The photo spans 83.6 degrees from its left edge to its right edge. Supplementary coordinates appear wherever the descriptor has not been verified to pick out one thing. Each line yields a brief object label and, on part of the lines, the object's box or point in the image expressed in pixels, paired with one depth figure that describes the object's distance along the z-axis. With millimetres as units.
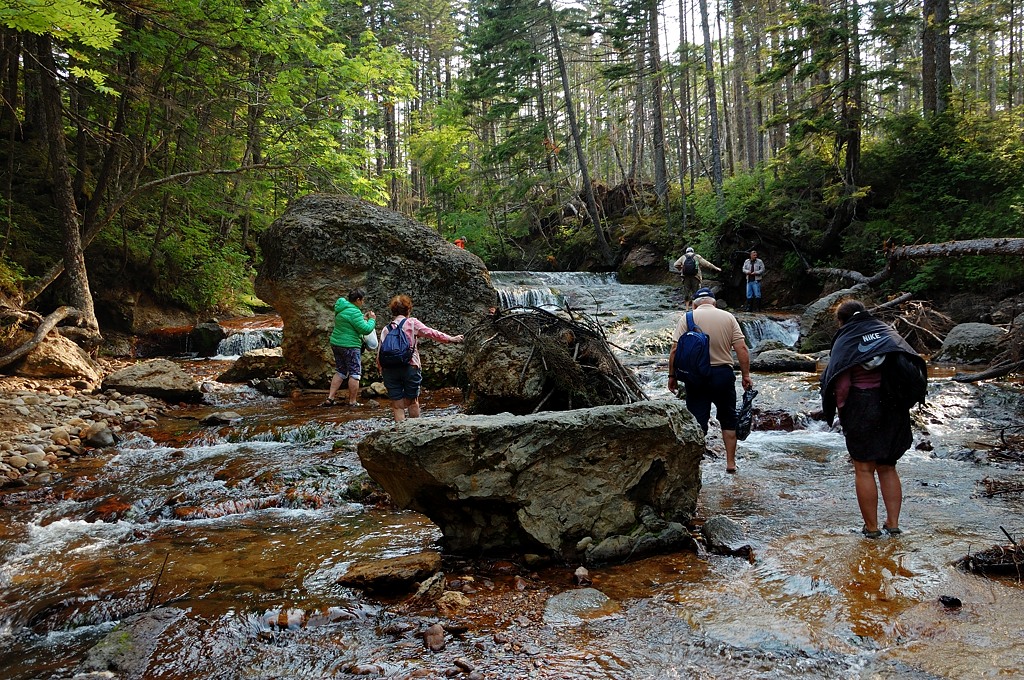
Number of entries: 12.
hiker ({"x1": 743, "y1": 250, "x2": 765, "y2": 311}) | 19578
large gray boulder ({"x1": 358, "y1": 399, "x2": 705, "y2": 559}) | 4062
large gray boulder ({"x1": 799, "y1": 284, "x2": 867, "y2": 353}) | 14305
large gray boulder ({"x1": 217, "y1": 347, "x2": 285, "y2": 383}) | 11656
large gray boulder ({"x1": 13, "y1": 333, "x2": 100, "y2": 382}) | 10297
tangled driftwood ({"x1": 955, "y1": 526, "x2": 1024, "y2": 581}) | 3680
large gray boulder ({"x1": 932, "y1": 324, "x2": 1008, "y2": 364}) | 11250
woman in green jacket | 9477
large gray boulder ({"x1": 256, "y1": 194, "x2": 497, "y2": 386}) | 11141
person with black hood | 4426
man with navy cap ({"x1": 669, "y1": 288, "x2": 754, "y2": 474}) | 6434
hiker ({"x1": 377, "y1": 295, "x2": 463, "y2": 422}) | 7527
